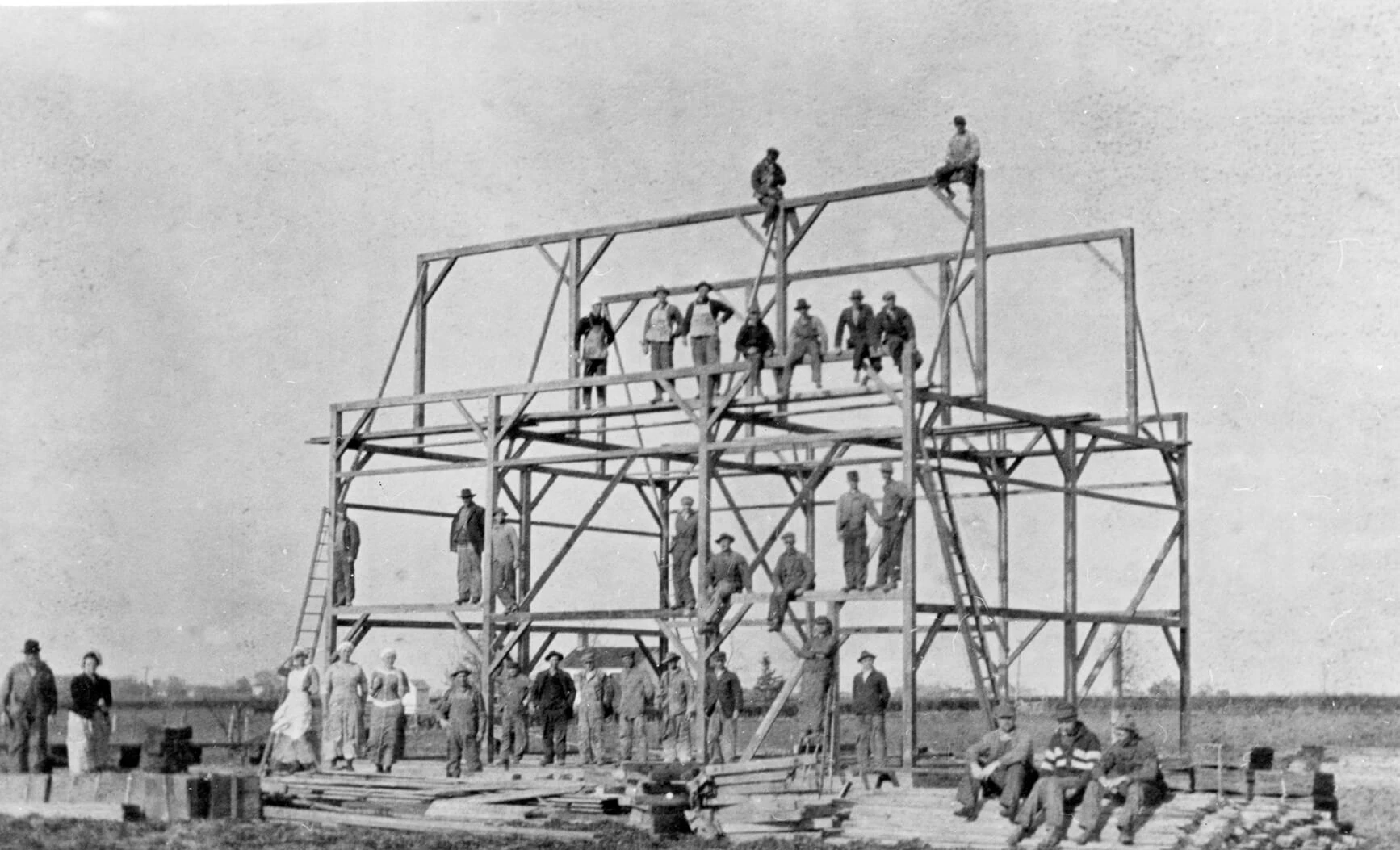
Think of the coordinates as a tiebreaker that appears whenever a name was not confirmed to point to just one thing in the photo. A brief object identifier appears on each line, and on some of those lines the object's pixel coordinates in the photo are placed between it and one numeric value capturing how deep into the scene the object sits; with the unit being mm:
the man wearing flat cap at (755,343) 23562
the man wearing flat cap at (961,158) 22969
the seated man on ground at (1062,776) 16797
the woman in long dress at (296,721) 23156
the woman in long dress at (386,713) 23719
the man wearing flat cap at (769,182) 24438
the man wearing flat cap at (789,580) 22750
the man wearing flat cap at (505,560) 26406
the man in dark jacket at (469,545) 27203
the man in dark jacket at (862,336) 23094
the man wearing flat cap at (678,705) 25938
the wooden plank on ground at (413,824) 17312
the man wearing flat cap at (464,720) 24547
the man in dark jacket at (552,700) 26234
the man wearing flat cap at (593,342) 26703
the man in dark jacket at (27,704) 21797
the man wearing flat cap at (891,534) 22391
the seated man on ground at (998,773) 17547
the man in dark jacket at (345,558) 27594
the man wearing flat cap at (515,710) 25938
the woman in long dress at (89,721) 21547
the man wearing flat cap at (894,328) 22906
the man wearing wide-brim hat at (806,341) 23672
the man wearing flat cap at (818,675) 21422
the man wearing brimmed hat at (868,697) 22656
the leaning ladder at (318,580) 27719
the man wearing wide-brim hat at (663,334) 26172
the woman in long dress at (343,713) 24703
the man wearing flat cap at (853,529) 23312
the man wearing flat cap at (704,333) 25000
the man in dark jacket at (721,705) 23172
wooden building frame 22594
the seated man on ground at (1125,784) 16781
